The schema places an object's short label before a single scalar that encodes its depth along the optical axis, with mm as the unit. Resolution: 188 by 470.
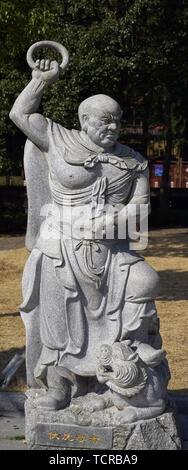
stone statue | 5184
